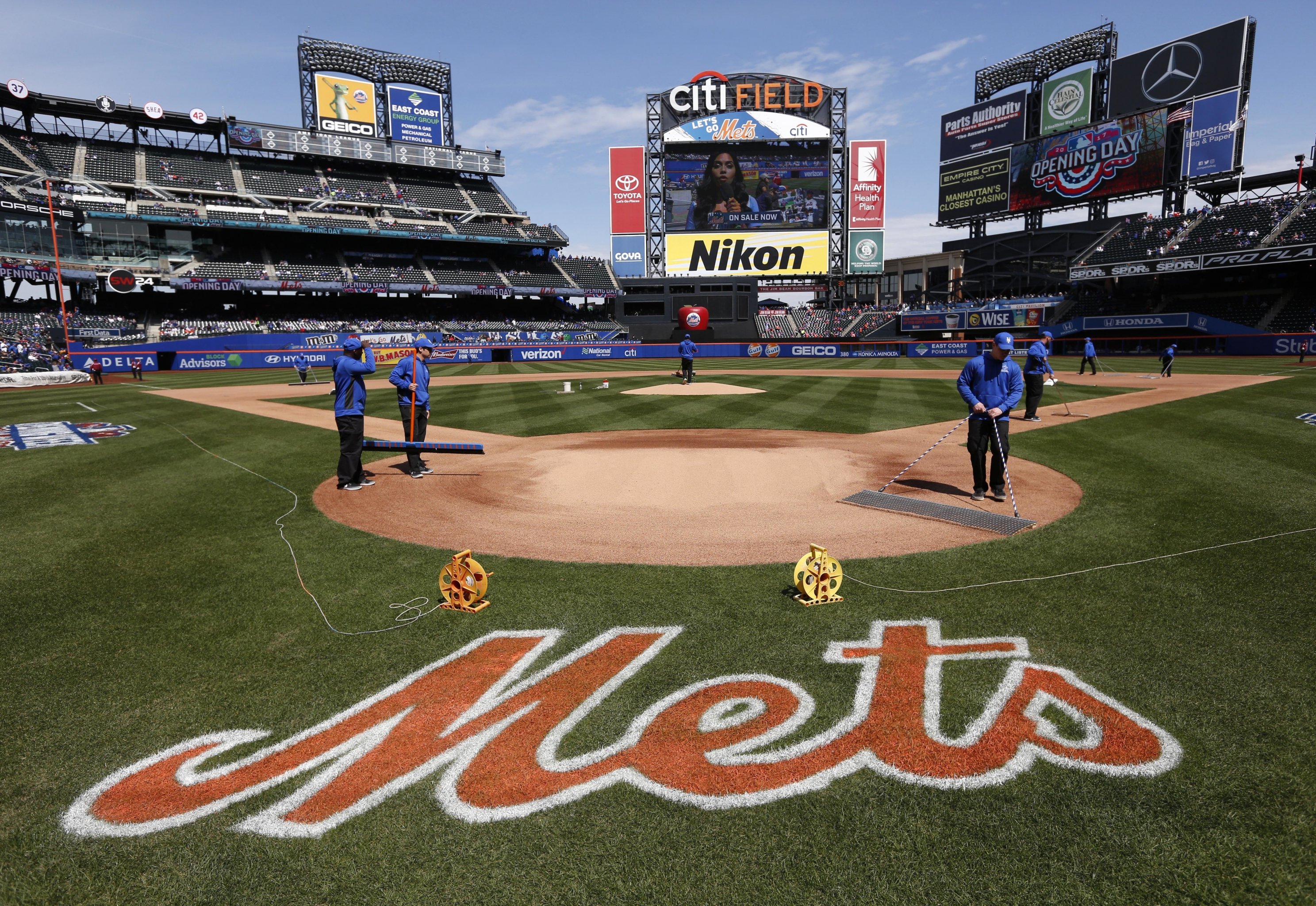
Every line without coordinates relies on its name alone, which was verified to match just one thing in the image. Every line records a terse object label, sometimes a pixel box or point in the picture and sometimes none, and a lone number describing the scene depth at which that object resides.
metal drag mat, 7.89
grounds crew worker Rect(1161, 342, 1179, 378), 27.34
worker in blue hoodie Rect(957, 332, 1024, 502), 8.97
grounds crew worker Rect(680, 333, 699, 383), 25.44
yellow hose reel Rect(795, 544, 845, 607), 5.80
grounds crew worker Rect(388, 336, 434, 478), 10.93
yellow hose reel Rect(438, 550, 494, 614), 5.82
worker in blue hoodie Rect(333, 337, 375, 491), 10.07
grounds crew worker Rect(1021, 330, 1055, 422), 15.97
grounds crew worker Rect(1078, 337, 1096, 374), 27.09
